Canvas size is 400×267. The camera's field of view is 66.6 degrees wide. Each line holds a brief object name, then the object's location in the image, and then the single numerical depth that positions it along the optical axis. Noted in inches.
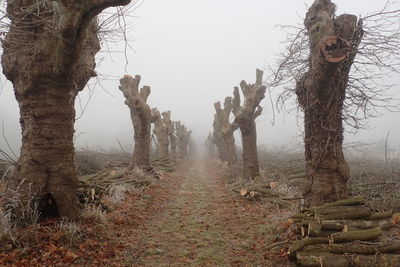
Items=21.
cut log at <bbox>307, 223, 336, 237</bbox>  187.3
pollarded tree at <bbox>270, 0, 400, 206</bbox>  236.9
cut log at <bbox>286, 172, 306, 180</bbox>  468.1
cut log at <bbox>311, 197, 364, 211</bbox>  213.9
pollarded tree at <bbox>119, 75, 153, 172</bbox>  579.5
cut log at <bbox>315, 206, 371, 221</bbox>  199.6
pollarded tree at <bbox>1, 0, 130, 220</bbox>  218.4
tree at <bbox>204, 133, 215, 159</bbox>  1779.0
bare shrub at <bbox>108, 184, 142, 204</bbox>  345.7
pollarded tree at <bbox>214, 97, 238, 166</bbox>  820.0
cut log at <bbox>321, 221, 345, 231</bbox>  187.8
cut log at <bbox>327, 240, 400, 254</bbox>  165.6
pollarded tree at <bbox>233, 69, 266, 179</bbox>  540.1
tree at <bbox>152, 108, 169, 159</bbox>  959.4
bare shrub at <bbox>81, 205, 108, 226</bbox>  243.9
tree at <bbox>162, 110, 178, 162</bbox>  1122.7
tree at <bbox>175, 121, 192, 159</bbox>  1456.7
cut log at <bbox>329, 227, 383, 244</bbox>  175.3
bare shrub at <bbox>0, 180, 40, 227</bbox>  202.8
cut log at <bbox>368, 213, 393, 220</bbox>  202.2
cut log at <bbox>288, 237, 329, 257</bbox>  182.9
